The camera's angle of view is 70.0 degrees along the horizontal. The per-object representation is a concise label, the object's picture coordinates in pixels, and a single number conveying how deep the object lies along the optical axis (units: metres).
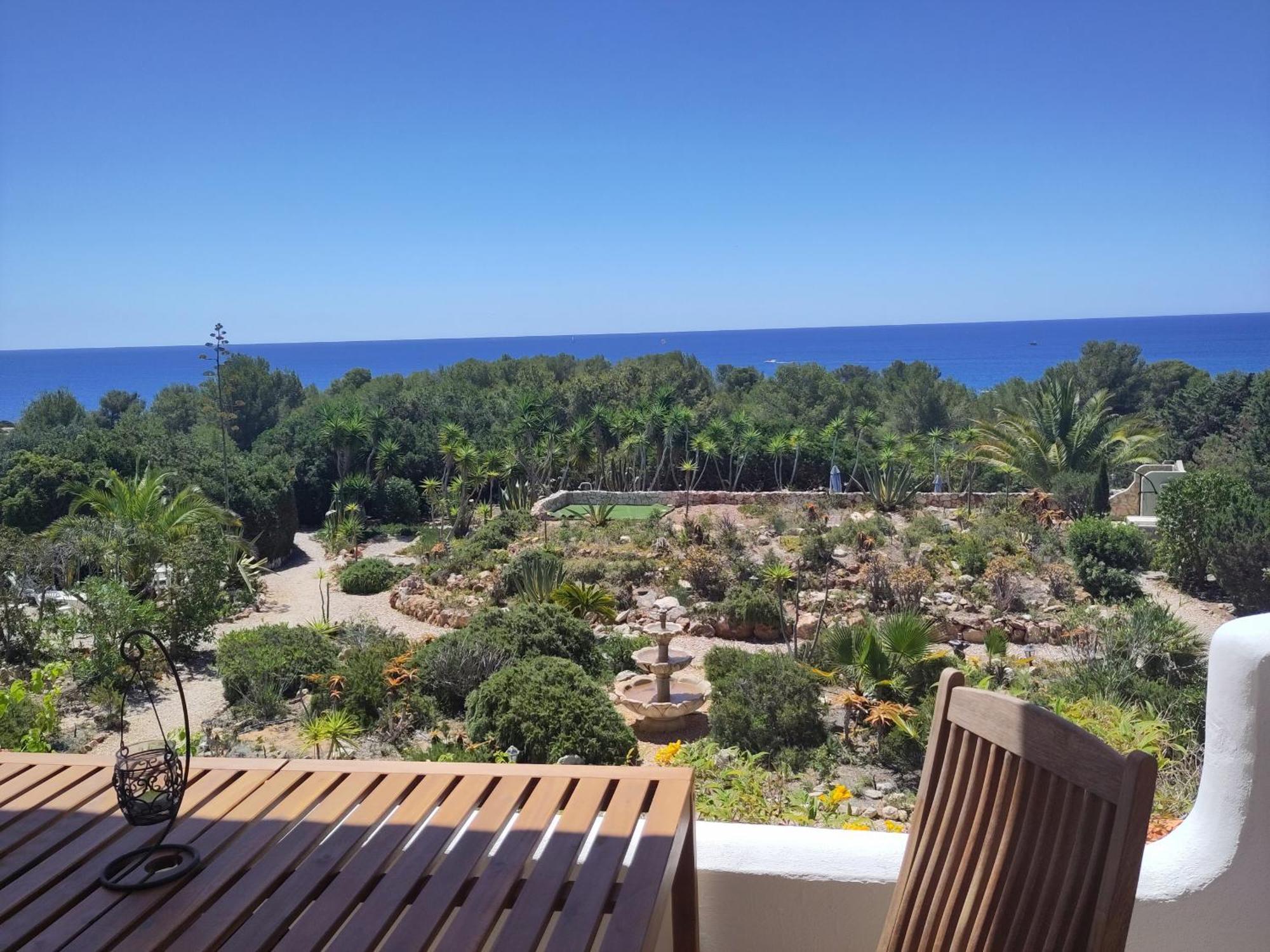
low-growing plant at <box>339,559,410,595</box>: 13.72
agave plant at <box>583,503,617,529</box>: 16.42
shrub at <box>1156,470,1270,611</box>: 10.98
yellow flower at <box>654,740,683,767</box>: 4.22
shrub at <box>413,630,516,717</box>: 7.66
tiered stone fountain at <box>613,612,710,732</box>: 7.29
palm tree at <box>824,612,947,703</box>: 6.77
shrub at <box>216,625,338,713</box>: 8.09
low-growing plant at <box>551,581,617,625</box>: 10.77
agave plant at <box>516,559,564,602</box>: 11.44
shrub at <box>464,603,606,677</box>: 8.45
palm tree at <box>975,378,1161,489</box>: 17.19
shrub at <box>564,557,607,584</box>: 12.26
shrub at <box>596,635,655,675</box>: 8.84
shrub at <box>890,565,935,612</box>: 10.53
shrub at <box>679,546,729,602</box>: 11.84
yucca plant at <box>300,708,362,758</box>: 5.77
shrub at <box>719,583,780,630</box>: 10.28
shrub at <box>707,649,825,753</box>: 6.52
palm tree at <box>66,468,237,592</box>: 10.70
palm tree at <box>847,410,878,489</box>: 21.61
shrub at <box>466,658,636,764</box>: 6.05
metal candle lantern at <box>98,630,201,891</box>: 1.58
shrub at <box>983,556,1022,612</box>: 10.54
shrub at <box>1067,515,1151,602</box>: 11.20
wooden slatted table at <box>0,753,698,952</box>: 1.33
